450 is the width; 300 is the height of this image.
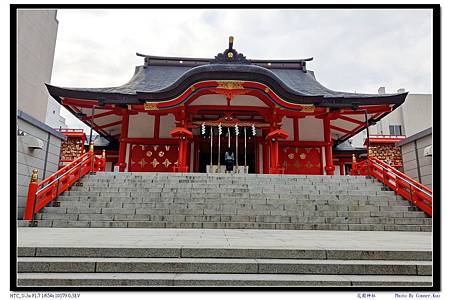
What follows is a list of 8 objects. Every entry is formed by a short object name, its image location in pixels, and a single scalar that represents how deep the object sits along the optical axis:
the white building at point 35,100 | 7.34
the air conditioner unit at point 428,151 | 8.05
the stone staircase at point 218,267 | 2.93
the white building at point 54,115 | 29.02
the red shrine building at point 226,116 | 12.15
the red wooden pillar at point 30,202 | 6.62
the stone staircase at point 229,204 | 6.67
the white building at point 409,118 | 25.30
